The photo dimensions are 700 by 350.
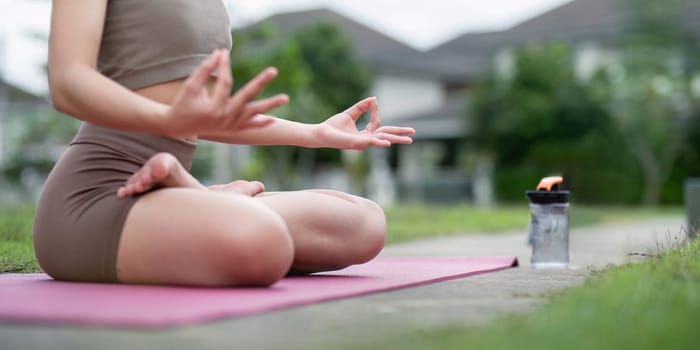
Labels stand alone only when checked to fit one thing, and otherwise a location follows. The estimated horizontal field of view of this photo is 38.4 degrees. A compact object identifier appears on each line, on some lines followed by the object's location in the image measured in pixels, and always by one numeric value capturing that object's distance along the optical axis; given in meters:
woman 2.81
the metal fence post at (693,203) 7.44
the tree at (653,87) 24.39
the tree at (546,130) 24.38
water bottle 4.54
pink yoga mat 2.27
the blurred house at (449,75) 24.73
